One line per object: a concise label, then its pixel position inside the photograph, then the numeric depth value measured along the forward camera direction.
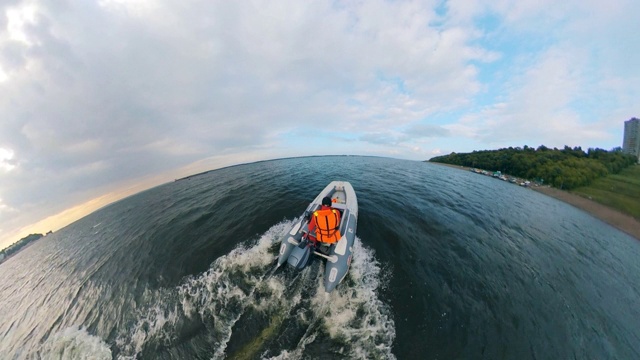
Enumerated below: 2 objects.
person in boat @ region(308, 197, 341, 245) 8.29
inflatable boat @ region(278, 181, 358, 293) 7.43
